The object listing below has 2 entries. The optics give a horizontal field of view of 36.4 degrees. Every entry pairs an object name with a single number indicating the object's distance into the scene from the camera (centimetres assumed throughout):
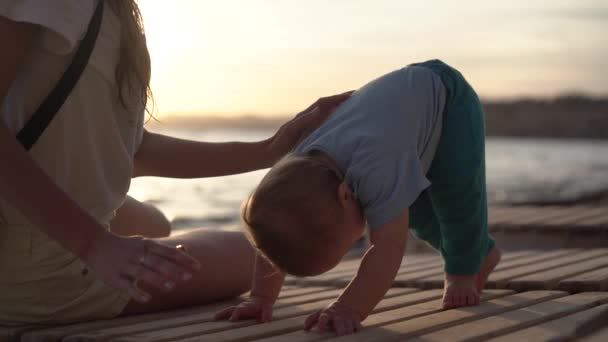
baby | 274
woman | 244
